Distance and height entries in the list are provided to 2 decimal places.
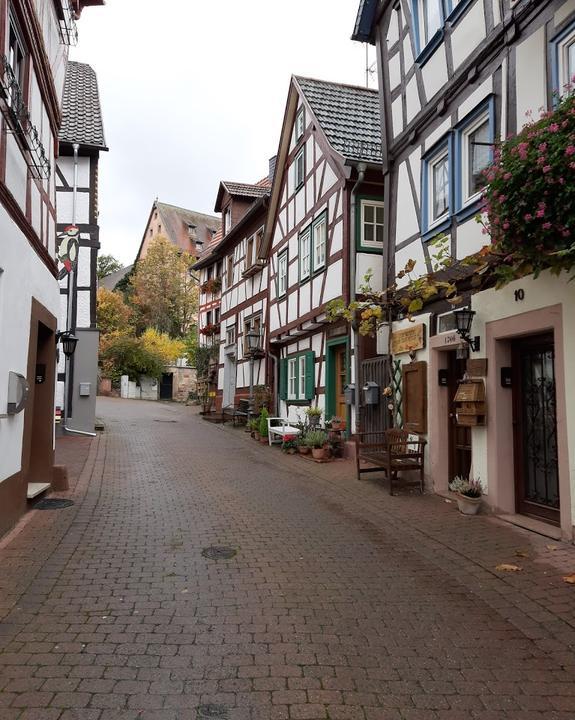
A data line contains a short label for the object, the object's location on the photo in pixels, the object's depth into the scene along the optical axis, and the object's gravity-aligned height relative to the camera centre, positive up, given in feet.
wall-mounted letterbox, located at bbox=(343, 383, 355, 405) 38.37 +0.58
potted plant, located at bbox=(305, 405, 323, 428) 43.47 -1.03
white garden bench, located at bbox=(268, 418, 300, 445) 44.90 -2.21
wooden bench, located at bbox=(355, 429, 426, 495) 28.02 -2.69
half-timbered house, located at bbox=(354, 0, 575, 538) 20.53 +8.07
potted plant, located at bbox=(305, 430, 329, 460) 39.04 -2.85
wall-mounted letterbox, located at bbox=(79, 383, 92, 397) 52.63 +1.09
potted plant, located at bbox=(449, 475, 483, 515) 23.41 -3.76
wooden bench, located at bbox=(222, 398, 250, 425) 63.57 -1.17
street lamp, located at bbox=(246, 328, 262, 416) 60.34 +5.73
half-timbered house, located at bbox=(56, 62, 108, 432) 52.06 +12.43
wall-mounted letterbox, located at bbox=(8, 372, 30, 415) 19.22 +0.22
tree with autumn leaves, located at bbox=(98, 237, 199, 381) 127.54 +22.03
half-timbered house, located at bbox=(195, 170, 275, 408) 65.05 +15.01
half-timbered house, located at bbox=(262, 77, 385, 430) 40.24 +13.49
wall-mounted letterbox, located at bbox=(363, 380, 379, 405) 34.86 +0.60
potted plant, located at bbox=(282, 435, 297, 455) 43.57 -3.18
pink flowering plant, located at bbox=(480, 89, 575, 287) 15.25 +5.91
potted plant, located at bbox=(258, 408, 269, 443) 50.93 -2.31
